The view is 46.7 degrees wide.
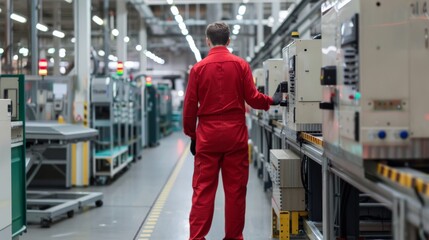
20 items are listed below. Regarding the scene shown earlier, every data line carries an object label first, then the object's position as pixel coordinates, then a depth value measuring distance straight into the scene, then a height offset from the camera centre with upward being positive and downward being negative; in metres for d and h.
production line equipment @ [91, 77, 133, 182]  8.03 -0.20
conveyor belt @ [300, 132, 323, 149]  3.43 -0.21
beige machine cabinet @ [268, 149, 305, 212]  4.32 -0.65
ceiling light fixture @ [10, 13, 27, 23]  9.82 +1.91
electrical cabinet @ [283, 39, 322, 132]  4.09 +0.21
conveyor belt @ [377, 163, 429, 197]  1.83 -0.27
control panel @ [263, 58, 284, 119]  6.03 +0.44
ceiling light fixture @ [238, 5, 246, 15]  11.65 +2.44
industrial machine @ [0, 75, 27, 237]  4.24 -0.29
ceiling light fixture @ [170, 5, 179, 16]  11.85 +2.45
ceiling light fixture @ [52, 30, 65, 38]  12.73 +2.02
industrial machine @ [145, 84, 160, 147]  14.61 -0.15
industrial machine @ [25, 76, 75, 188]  7.67 +0.04
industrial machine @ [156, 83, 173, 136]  17.30 +0.08
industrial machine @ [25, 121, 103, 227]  5.24 -1.04
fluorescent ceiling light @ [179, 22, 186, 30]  13.88 +2.43
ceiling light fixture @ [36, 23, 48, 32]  11.66 +2.04
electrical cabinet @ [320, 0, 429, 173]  2.29 +0.13
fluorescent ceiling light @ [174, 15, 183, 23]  12.63 +2.40
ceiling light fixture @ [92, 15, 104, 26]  13.33 +2.57
